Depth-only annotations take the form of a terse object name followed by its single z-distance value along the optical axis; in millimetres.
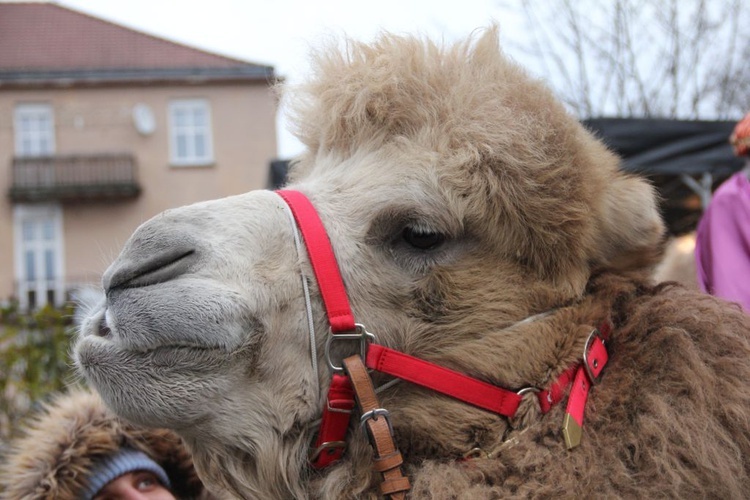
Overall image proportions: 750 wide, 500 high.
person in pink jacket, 2592
